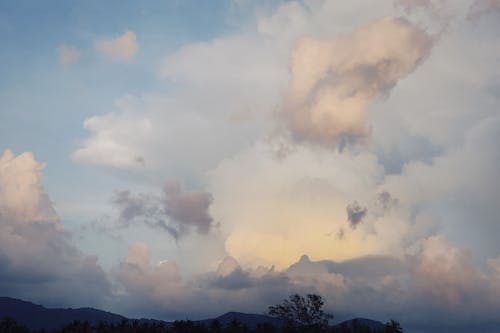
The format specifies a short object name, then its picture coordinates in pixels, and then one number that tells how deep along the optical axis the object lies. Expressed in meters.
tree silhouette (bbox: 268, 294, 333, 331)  183.75
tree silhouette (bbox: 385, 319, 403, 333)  166.88
